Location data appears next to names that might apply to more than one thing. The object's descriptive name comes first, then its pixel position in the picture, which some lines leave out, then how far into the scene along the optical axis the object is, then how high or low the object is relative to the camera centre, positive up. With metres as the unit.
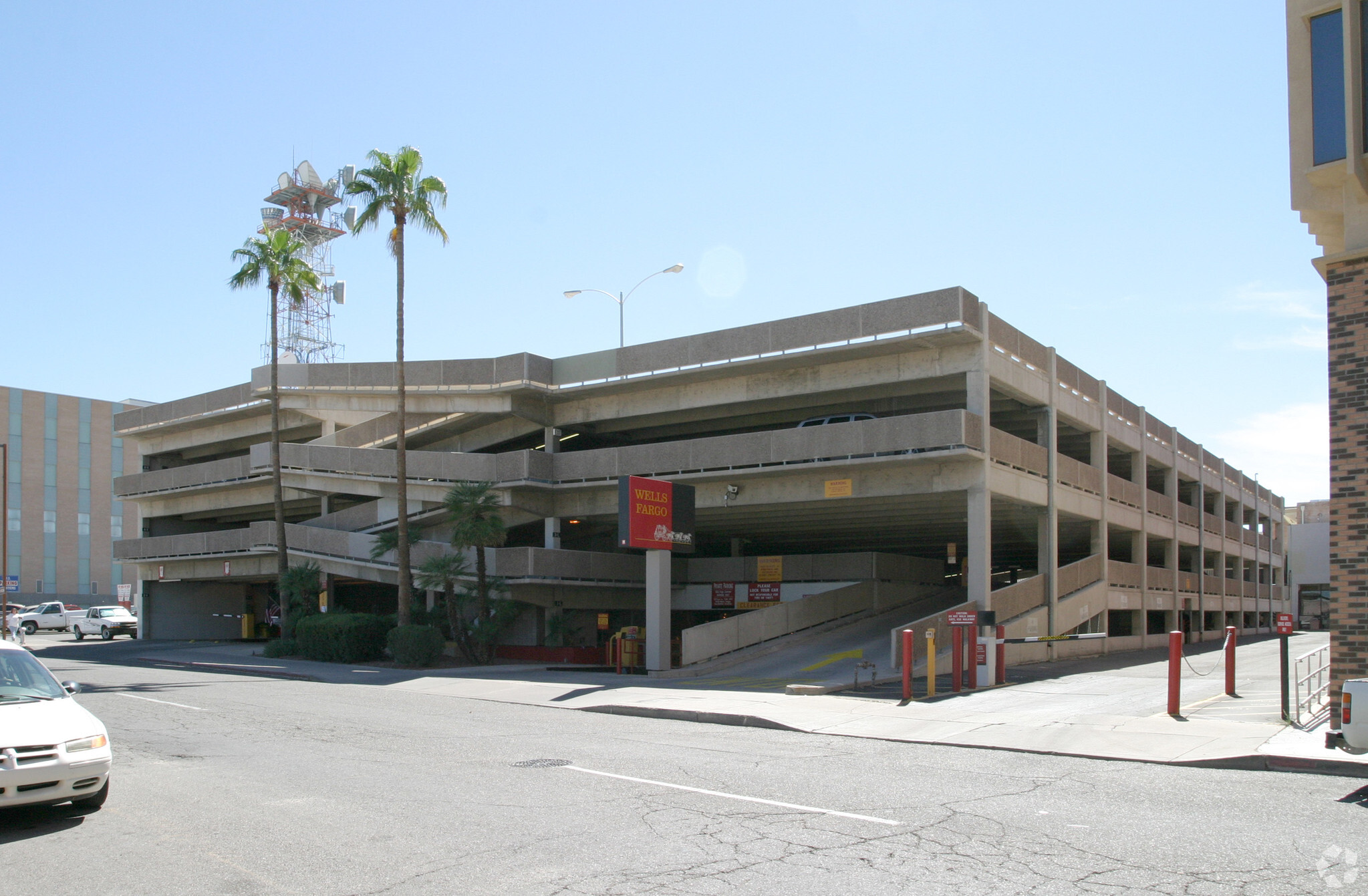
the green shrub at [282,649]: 34.53 -3.77
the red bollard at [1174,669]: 15.30 -2.04
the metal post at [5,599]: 39.12 -2.39
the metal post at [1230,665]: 17.91 -2.32
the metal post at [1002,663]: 21.00 -2.65
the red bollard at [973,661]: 20.34 -2.54
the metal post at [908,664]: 17.95 -2.31
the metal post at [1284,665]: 13.65 -1.79
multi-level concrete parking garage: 28.95 +1.86
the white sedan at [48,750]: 8.28 -1.73
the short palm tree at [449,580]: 31.69 -1.46
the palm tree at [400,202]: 31.41 +9.67
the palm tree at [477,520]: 31.20 +0.32
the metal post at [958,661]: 19.55 -2.44
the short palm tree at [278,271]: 37.44 +9.13
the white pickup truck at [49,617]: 55.44 -4.39
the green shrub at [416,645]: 29.98 -3.19
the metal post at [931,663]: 18.84 -2.36
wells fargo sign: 26.22 +0.38
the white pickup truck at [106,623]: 51.34 -4.33
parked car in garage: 31.64 +3.28
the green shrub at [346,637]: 32.28 -3.22
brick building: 14.20 +4.15
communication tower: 63.62 +19.25
